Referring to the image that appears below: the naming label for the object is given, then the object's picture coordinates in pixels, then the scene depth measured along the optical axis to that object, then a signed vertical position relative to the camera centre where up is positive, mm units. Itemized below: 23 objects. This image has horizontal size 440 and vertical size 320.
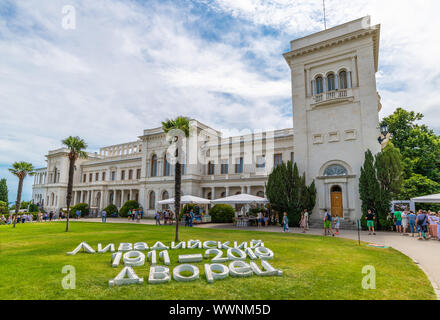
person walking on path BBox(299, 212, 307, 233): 18048 -1674
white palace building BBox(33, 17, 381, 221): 21766 +6806
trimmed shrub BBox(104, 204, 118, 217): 42125 -1999
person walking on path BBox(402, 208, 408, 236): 16639 -1405
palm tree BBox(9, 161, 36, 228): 33459 +3535
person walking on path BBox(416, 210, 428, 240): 14359 -1255
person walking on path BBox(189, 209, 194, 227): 23034 -1802
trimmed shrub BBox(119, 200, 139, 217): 39156 -1443
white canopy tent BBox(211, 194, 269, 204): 22625 -60
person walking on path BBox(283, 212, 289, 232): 17594 -1746
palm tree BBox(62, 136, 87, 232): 22375 +4477
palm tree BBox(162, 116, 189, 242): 14203 +3790
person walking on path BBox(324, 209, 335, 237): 16175 -1355
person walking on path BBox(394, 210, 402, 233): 17438 -1279
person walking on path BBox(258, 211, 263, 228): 22422 -1703
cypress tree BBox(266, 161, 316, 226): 22094 +525
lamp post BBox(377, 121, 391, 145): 16844 +4706
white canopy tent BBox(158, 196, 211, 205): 25534 -201
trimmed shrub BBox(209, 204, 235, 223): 28017 -1685
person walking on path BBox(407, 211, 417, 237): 15961 -1155
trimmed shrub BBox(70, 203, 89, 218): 41244 -1945
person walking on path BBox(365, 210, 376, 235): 17059 -1276
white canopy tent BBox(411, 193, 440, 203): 16000 +87
